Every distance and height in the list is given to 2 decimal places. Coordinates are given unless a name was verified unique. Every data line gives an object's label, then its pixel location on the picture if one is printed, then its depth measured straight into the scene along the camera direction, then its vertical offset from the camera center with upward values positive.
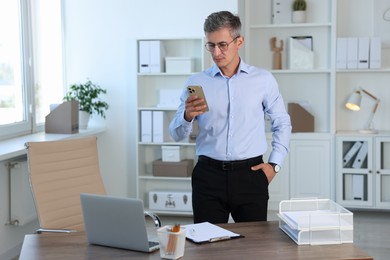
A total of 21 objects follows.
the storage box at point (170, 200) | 5.57 -1.05
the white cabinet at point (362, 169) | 5.83 -0.80
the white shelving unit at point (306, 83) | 6.04 +0.06
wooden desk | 2.17 -0.61
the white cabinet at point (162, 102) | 5.57 -0.11
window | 4.75 +0.26
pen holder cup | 2.12 -0.55
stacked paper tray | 2.30 -0.54
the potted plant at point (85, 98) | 5.53 -0.07
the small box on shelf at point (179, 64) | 5.50 +0.25
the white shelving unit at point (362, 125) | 5.84 -0.38
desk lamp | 5.89 -0.15
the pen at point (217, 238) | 2.34 -0.60
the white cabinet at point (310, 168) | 6.04 -0.81
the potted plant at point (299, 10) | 6.07 +0.82
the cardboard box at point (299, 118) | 6.07 -0.30
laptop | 2.16 -0.50
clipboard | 2.35 -0.59
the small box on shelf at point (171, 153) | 5.58 -0.60
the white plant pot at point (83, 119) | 5.60 -0.26
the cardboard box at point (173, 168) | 5.53 -0.74
